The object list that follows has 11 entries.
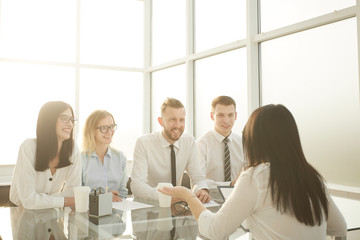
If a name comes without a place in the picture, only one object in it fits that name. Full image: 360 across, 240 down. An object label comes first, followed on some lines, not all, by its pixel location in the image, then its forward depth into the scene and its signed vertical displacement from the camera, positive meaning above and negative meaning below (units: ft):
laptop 6.72 -1.13
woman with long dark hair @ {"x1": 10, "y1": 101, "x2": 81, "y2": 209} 6.64 -0.53
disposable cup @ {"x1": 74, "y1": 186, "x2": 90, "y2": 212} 5.78 -1.07
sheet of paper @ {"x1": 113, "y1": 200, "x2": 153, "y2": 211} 6.07 -1.29
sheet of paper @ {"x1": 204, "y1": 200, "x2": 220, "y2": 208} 6.33 -1.30
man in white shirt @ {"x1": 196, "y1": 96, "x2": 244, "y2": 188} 10.36 -0.36
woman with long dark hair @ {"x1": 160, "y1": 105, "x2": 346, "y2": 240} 3.82 -0.63
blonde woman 8.39 -0.56
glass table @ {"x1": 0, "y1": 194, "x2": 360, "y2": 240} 4.48 -1.29
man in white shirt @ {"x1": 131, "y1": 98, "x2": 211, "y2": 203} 8.81 -0.47
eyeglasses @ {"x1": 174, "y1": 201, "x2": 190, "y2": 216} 5.76 -1.28
